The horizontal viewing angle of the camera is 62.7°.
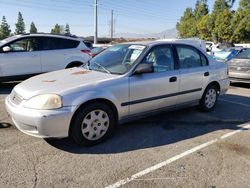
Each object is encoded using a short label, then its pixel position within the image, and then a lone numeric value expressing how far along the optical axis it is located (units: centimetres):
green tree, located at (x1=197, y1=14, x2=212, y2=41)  3464
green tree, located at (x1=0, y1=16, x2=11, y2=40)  5294
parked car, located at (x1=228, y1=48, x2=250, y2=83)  697
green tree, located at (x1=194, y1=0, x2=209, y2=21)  4176
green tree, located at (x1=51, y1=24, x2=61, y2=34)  6645
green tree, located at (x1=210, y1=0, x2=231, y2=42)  3174
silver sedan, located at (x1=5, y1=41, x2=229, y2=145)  280
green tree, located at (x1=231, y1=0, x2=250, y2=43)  2848
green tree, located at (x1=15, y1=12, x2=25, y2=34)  6343
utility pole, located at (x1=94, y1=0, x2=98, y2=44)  2144
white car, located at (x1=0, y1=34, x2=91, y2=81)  591
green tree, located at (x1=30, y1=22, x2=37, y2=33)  6627
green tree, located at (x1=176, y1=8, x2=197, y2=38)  4079
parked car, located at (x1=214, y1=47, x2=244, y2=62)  1025
